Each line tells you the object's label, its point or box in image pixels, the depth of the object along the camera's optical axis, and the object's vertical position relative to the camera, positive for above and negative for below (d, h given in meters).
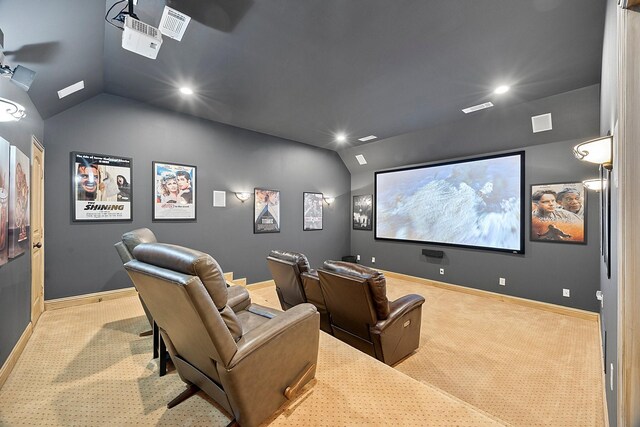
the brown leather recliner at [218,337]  1.25 -0.68
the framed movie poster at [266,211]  5.21 +0.04
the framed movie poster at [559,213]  3.77 -0.02
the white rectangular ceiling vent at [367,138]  5.44 +1.58
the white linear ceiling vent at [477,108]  3.82 +1.57
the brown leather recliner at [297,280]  2.80 -0.76
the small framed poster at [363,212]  6.68 +0.01
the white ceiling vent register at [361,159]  6.43 +1.31
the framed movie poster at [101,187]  3.46 +0.36
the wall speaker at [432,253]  5.30 -0.84
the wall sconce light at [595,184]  2.53 +0.30
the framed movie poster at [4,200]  1.86 +0.09
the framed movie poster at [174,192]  4.07 +0.34
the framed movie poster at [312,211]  6.04 +0.04
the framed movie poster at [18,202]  2.07 +0.10
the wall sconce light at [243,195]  4.97 +0.34
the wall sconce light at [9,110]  1.58 +0.64
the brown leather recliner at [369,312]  2.26 -0.93
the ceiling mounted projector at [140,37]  1.98 +1.40
